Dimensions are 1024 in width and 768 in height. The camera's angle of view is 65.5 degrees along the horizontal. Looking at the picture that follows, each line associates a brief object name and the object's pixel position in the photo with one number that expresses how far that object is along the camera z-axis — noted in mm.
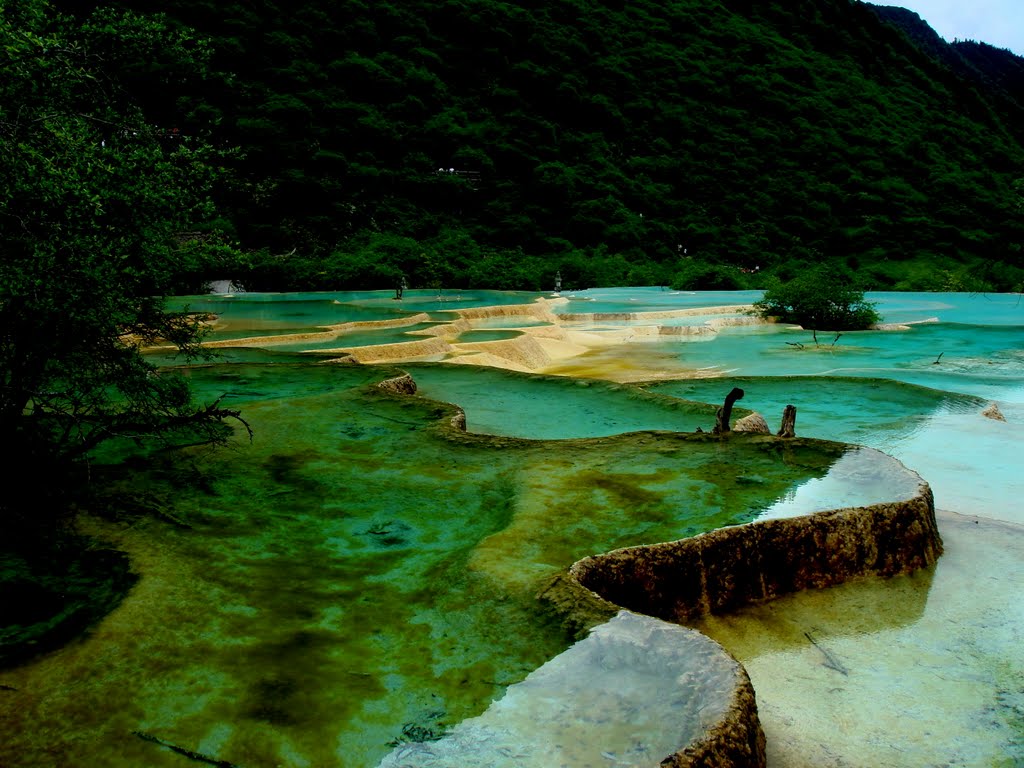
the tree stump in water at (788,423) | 5699
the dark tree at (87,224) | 3906
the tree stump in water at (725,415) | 5758
